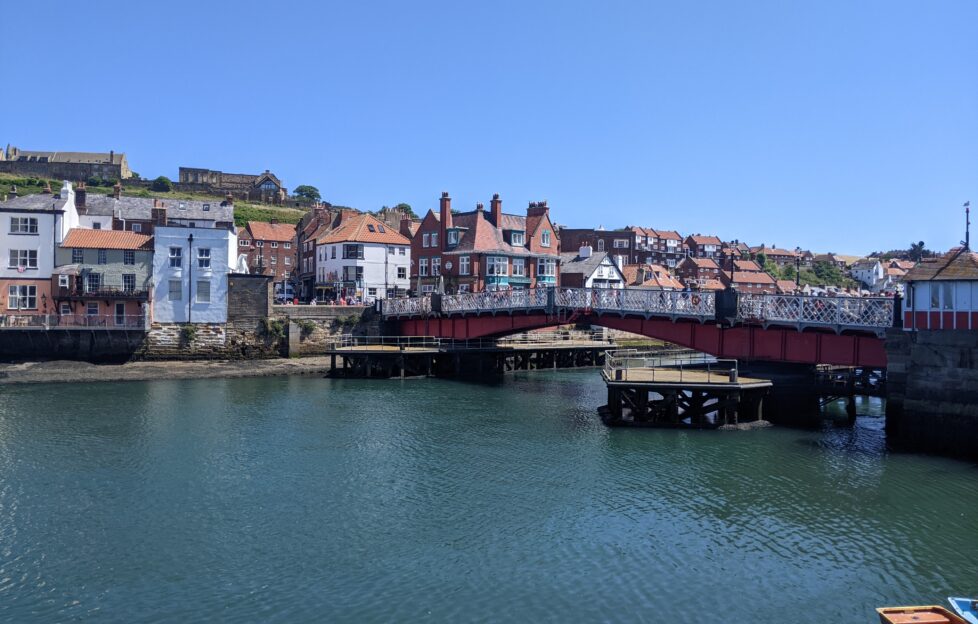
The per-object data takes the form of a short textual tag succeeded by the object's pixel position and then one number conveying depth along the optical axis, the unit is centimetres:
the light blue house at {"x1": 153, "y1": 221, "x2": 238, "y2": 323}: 6500
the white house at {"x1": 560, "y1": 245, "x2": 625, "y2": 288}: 9650
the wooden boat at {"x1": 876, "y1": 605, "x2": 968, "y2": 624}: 1556
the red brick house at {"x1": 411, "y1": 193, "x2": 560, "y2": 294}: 8112
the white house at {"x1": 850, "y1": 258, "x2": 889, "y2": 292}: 17388
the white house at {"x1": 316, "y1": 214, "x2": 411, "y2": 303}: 8225
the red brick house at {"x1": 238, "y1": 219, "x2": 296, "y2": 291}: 10881
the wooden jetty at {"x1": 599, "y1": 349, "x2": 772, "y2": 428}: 3925
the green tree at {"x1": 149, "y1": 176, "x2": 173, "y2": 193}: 15600
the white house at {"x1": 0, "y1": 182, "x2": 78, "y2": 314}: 6166
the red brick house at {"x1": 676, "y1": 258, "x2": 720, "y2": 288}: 14038
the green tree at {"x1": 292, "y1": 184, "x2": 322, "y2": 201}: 19341
